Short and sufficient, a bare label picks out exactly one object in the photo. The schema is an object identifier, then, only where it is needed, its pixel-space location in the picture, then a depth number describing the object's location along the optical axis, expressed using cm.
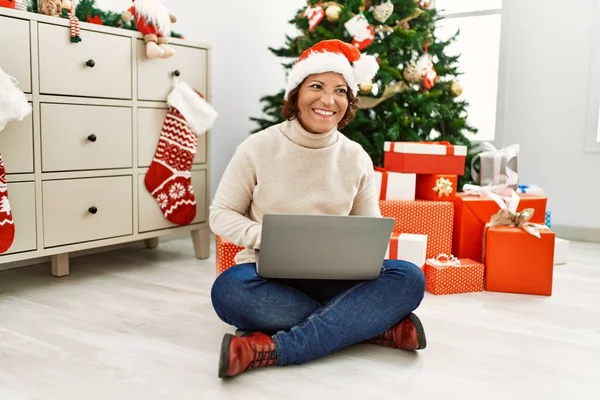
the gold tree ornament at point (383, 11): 257
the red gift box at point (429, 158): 229
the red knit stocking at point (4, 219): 186
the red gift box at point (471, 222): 226
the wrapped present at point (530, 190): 258
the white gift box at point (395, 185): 228
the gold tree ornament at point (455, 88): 270
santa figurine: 222
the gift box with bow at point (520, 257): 205
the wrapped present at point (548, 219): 275
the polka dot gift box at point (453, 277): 206
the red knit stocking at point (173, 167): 237
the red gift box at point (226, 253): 181
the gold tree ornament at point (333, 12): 258
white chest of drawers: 193
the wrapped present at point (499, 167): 255
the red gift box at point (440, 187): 227
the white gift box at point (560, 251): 256
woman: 143
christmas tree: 257
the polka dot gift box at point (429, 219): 222
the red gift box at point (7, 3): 186
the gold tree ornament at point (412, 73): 259
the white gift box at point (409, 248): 210
